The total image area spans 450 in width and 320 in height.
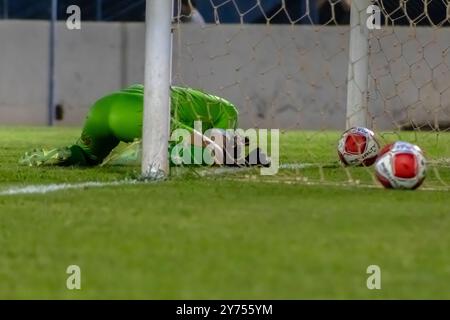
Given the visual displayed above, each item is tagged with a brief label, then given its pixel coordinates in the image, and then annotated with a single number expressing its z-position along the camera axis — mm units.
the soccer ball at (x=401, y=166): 9922
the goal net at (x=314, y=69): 21356
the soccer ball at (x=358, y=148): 12805
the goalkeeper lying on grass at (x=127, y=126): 12320
